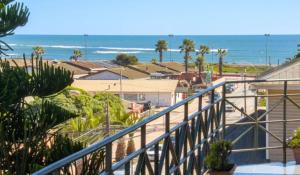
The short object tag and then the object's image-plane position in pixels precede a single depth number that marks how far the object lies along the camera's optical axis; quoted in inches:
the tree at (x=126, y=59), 3430.1
